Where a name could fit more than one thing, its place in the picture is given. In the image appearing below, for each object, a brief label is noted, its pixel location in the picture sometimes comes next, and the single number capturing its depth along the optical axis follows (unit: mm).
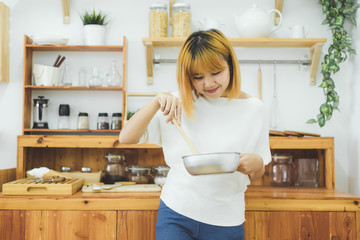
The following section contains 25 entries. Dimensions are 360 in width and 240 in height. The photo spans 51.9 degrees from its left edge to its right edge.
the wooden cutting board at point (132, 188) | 1883
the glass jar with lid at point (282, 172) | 2178
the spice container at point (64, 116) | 2262
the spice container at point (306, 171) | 2213
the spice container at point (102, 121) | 2256
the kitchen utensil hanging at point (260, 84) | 2340
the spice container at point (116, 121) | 2258
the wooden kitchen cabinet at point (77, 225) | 1719
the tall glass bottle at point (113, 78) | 2293
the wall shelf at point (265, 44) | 2207
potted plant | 2287
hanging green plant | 2174
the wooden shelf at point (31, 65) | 2246
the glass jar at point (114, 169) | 2150
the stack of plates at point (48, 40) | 2229
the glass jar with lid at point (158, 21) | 2238
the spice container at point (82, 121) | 2256
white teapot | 2188
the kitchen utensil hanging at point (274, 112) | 2377
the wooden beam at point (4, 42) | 2280
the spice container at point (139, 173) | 2121
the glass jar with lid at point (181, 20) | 2242
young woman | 1121
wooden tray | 1789
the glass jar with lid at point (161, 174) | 2090
